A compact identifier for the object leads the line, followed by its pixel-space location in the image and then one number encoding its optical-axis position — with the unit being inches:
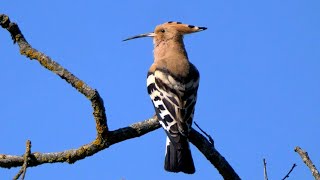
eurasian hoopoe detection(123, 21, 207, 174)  271.9
